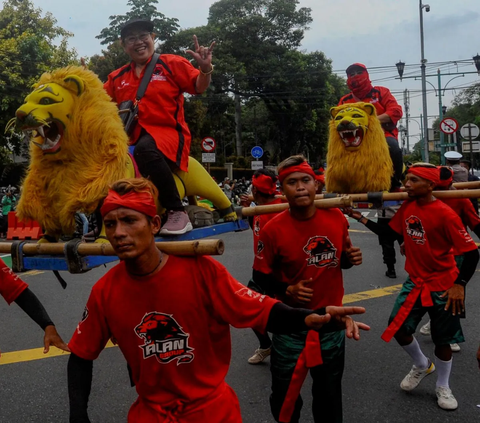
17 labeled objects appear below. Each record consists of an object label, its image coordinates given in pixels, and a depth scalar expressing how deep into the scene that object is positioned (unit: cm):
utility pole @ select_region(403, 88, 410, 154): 5752
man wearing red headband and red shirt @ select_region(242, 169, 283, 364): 462
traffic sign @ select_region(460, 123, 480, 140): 1425
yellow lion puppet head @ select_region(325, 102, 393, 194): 408
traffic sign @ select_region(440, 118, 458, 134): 1484
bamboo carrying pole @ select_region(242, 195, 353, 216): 316
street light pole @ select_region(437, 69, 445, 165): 2783
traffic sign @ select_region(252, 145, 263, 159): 2019
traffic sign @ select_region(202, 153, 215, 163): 1611
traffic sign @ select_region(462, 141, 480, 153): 1548
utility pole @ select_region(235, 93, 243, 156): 3177
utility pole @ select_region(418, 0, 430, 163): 2224
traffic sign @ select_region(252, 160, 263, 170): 2079
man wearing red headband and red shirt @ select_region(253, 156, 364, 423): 301
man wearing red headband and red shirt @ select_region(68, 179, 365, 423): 204
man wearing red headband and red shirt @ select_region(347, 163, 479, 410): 370
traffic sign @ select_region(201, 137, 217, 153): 1644
